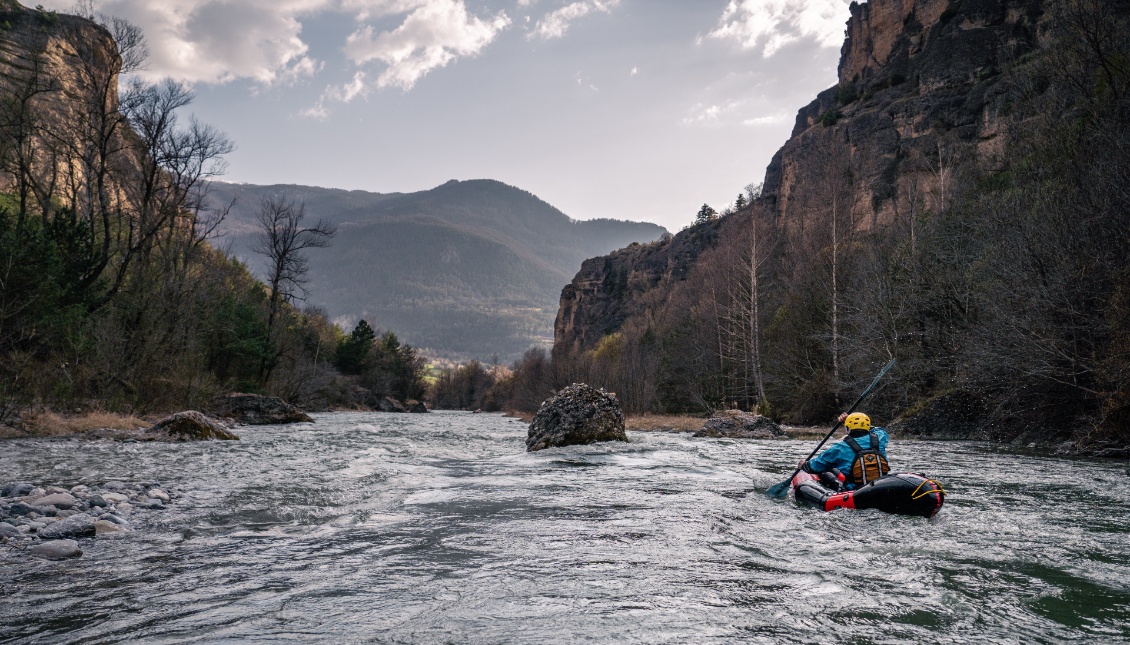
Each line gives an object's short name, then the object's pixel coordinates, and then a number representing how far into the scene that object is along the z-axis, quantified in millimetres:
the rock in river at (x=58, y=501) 6514
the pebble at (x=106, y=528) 5832
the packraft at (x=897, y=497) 6605
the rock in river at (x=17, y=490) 6906
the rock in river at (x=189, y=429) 15688
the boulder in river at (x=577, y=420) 16312
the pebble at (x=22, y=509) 6090
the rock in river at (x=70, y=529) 5500
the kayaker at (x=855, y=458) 7715
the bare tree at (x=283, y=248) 32781
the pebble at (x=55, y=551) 4906
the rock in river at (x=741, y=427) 21512
